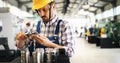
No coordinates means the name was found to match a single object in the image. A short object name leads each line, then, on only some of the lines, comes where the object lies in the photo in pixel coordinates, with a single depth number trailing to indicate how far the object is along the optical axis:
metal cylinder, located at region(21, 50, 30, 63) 1.24
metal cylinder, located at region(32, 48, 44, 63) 1.22
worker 1.30
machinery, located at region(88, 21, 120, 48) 7.19
